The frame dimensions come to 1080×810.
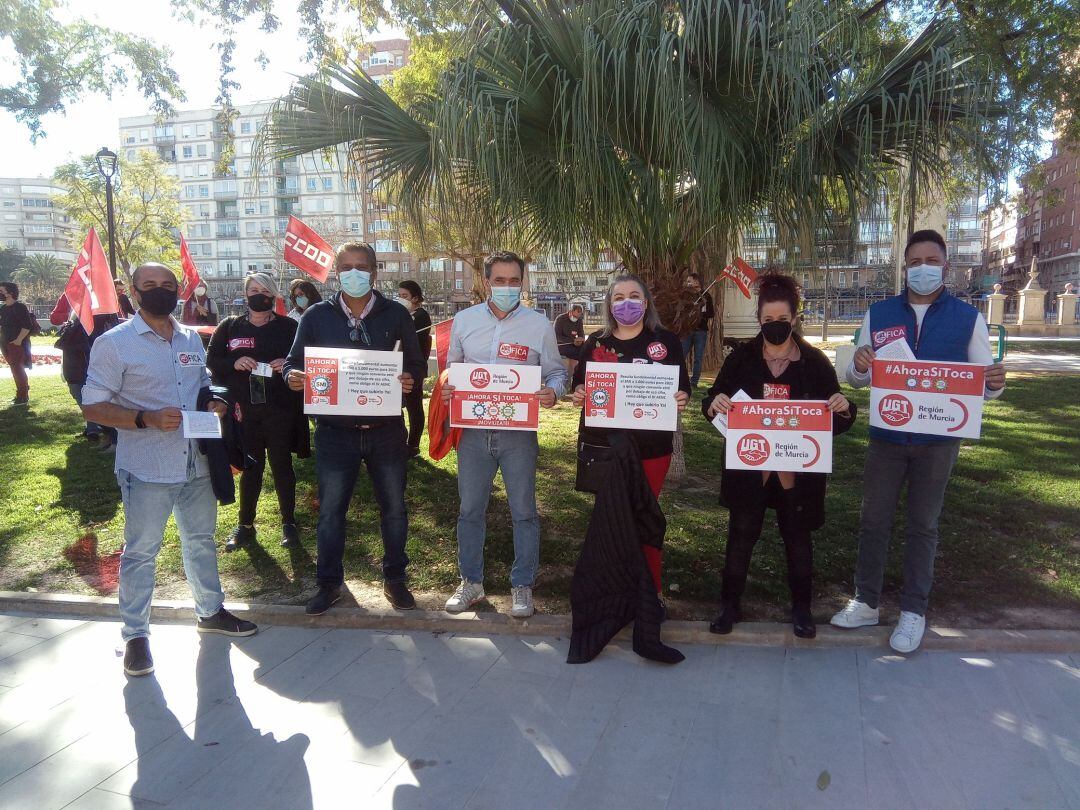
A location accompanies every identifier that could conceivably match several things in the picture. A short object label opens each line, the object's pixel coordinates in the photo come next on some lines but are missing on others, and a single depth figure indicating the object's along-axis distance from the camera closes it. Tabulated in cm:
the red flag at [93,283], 545
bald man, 342
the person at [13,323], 1075
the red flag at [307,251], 838
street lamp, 1849
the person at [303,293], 727
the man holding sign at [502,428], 402
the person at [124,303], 1131
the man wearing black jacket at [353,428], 408
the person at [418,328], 761
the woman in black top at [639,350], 377
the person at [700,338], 1207
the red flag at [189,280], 988
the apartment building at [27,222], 12212
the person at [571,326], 1361
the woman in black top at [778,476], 364
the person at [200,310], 1012
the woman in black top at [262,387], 509
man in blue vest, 357
